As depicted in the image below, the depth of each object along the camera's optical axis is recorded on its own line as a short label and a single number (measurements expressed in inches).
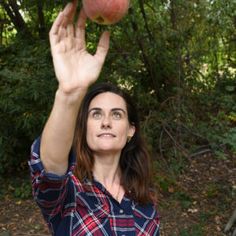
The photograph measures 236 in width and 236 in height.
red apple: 61.6
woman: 55.3
